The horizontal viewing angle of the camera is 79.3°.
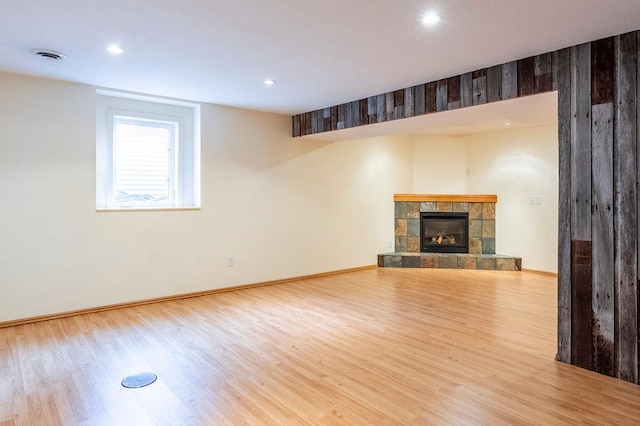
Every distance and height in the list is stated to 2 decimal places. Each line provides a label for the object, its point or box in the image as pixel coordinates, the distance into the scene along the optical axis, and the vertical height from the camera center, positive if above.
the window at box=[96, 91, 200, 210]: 4.45 +0.74
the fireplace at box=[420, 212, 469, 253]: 7.20 -0.36
